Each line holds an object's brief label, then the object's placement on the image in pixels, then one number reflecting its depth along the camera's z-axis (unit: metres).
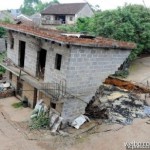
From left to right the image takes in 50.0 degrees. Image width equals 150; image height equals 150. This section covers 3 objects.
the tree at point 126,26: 17.04
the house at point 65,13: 33.65
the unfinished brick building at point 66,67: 9.50
